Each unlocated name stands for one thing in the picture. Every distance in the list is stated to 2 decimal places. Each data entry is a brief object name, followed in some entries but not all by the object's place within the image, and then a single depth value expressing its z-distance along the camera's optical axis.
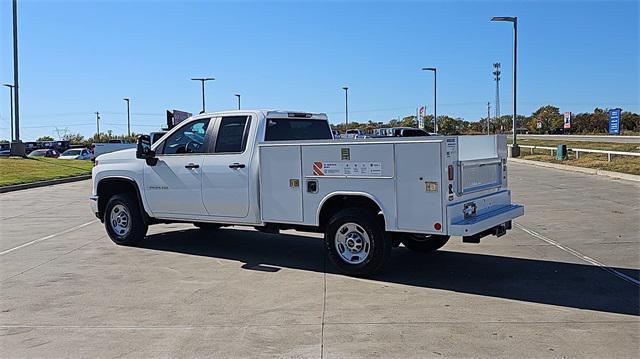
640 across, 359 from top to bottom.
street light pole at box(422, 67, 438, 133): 53.88
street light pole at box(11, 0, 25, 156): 31.89
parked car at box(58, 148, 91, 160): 42.78
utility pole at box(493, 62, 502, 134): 62.59
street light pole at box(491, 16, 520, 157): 35.41
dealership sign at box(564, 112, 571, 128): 57.73
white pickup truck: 6.87
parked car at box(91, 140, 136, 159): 36.99
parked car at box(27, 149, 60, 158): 45.84
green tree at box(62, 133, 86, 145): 89.73
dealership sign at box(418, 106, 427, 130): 57.93
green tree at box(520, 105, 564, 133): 95.01
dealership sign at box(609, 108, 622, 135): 43.22
